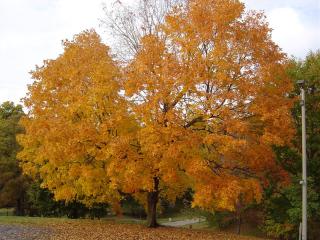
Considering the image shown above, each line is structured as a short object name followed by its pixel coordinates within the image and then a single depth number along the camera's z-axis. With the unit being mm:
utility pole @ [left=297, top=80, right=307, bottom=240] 15110
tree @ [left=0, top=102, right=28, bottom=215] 44562
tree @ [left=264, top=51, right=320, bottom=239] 24875
